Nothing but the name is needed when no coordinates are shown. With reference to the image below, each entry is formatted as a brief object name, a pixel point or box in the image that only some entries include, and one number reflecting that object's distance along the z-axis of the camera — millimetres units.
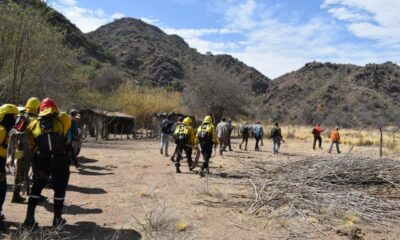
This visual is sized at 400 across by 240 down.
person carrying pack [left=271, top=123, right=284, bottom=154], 24984
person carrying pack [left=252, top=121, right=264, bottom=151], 27547
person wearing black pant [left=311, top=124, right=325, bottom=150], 31250
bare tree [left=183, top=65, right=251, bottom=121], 50094
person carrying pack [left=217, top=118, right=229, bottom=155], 22250
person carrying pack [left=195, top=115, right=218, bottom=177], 14234
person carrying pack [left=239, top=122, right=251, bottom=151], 27591
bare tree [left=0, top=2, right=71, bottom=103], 21047
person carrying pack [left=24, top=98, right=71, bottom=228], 7457
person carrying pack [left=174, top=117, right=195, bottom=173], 14577
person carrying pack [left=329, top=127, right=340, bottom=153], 27828
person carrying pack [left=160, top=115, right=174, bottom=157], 19844
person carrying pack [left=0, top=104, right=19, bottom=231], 7340
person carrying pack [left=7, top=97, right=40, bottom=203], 7504
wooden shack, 34906
